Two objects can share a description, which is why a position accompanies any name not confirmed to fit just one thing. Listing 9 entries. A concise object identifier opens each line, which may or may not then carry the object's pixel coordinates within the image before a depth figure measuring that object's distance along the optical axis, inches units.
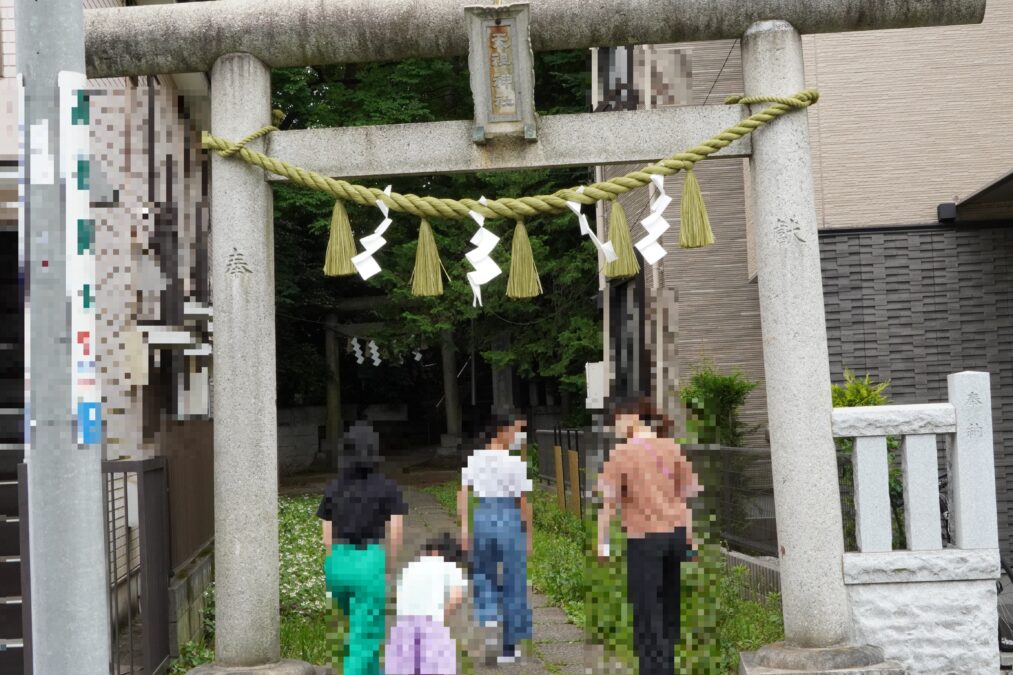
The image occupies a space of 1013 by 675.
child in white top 190.5
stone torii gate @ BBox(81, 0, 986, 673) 237.0
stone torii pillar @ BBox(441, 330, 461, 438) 1061.8
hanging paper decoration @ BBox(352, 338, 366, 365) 1030.8
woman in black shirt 211.3
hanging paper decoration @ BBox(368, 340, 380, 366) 985.1
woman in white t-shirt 275.0
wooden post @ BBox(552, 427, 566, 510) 623.2
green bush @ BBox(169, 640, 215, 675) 280.7
